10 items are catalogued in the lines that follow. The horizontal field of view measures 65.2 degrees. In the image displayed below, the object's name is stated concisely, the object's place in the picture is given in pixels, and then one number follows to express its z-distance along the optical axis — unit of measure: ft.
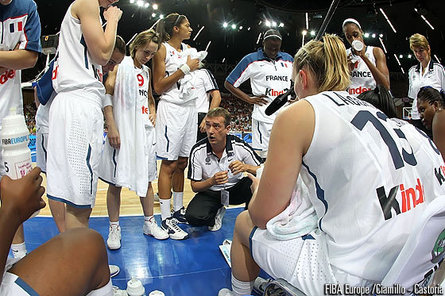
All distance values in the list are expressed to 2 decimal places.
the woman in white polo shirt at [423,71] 16.83
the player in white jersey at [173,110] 10.97
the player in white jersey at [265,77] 13.64
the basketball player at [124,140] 8.66
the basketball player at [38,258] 3.11
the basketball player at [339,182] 4.12
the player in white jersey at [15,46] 6.60
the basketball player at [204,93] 13.36
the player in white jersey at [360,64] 12.51
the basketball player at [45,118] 7.48
